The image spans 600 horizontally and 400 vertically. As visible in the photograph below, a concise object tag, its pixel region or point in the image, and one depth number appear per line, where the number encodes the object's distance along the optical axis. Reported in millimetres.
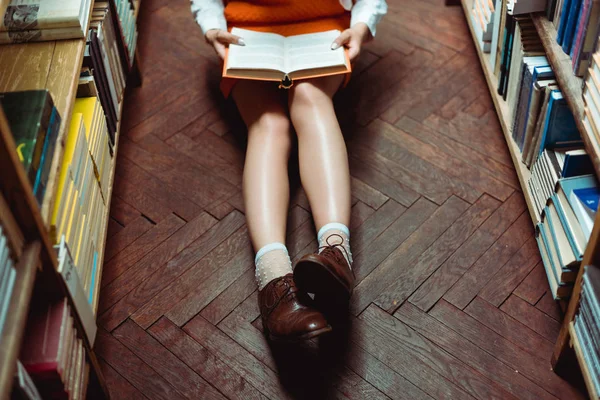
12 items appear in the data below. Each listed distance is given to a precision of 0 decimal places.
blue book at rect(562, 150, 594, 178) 1586
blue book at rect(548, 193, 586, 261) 1482
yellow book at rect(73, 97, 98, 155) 1702
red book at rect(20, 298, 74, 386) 1170
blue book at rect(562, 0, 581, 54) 1592
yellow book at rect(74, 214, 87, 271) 1438
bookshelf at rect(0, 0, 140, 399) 1078
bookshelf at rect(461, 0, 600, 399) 1360
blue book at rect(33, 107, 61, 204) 1252
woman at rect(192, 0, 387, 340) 1518
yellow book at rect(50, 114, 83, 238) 1335
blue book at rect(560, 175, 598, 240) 1462
